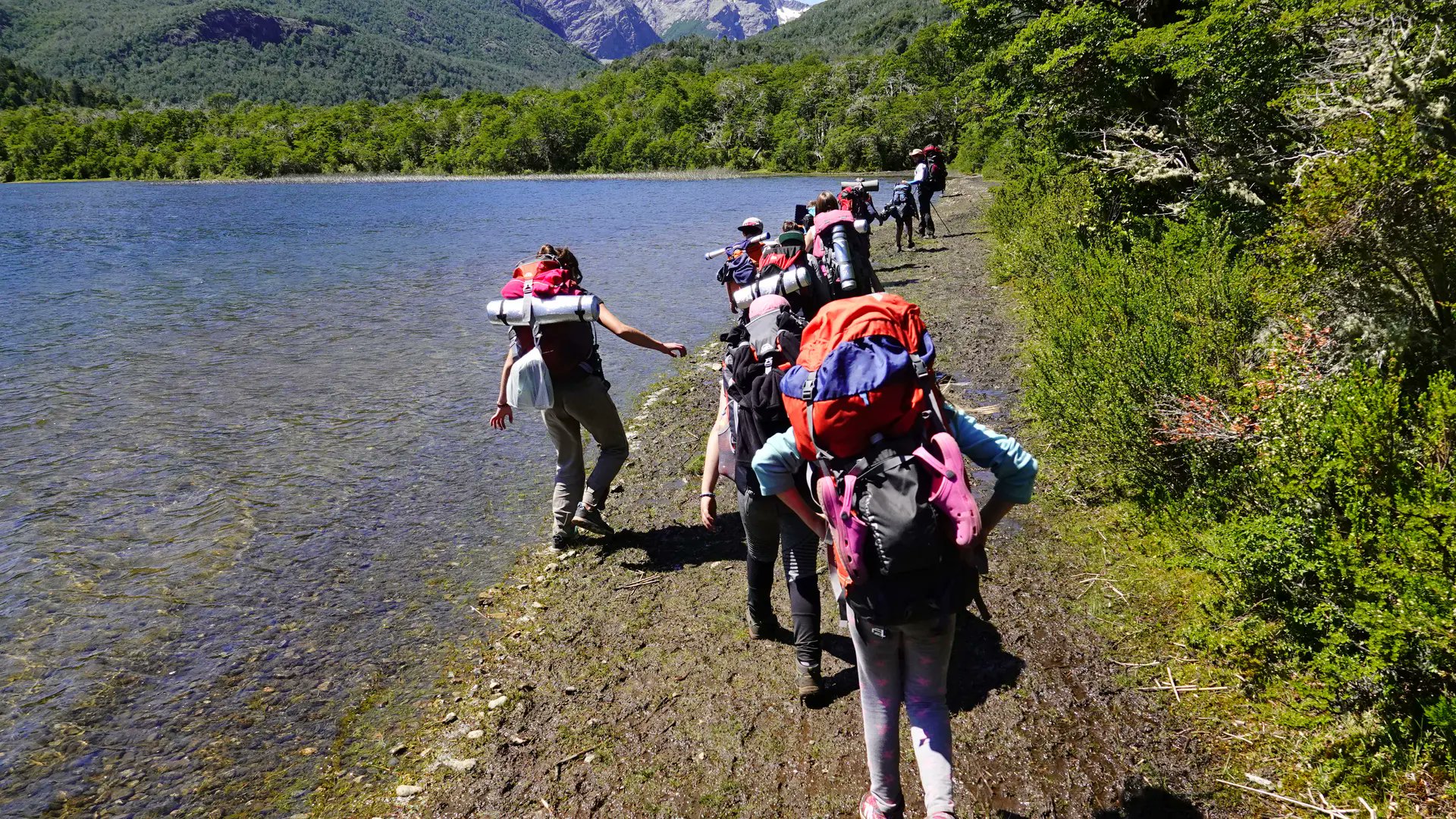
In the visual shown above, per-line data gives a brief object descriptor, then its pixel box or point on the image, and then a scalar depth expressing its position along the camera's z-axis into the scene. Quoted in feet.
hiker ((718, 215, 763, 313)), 17.58
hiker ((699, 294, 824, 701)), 12.38
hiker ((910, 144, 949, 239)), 64.23
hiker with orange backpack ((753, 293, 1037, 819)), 8.07
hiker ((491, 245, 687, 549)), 18.70
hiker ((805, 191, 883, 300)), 20.04
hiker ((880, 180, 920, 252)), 65.10
